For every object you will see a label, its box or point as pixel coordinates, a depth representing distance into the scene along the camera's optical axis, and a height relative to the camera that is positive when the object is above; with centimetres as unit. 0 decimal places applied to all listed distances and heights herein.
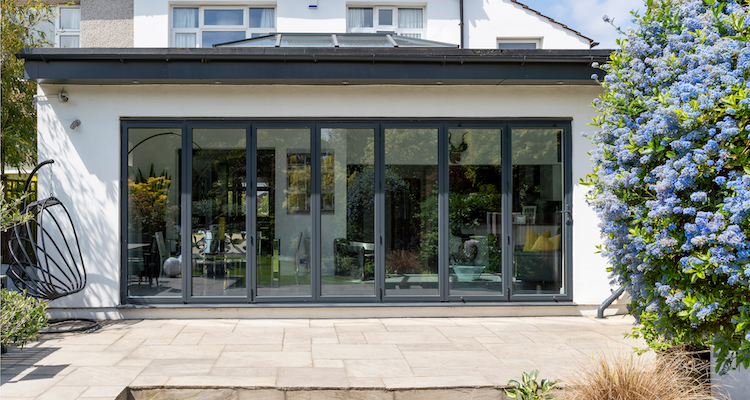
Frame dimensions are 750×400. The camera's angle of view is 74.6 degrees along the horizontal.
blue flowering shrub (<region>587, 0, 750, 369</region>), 271 +21
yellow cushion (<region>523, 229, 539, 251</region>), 655 -42
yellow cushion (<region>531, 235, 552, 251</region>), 657 -49
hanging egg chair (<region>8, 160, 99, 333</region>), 570 -47
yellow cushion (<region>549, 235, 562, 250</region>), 659 -45
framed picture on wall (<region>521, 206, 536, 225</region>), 655 -8
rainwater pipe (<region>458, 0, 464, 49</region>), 994 +393
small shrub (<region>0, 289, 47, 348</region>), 444 -103
